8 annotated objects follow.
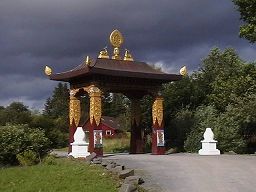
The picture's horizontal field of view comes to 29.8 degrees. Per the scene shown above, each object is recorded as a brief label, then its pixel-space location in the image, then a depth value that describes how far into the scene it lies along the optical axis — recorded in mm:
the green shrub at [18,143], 20938
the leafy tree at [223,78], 24562
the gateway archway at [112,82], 25953
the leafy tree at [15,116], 49247
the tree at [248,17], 21156
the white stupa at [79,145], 23469
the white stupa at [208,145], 26031
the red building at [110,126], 74812
